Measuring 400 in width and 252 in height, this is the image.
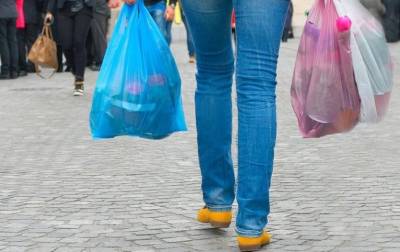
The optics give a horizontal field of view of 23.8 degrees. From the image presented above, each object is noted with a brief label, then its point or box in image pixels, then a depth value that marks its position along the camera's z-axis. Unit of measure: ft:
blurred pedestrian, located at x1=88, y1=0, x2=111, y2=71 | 46.88
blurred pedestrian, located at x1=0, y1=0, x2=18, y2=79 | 44.32
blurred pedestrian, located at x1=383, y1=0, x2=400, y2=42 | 70.33
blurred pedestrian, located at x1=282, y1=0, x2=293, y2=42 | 74.40
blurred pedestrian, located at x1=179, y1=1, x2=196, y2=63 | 51.87
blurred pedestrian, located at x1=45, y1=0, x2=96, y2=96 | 34.94
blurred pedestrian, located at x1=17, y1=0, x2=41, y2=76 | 48.11
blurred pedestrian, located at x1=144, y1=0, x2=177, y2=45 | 36.22
